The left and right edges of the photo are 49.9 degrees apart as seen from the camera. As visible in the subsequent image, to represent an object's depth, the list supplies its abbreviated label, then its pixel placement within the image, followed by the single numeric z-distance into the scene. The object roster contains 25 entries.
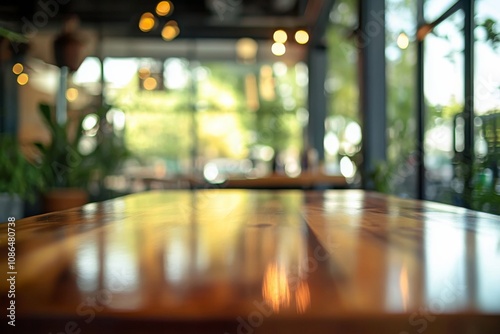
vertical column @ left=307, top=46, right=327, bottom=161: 9.04
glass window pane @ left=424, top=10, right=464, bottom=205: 3.08
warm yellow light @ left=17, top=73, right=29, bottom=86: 9.43
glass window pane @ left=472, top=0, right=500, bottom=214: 2.51
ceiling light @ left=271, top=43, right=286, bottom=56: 7.44
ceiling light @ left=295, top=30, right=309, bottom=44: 6.30
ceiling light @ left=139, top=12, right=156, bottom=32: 5.49
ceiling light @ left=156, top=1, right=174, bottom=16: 5.50
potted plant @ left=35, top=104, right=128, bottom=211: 4.81
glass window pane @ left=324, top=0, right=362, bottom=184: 5.55
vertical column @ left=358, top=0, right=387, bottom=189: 5.07
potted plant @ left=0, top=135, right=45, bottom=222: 4.07
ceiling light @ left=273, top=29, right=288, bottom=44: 6.58
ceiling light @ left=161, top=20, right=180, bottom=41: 6.15
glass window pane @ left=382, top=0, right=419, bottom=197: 4.14
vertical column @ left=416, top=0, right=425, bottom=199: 3.86
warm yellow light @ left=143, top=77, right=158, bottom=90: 9.16
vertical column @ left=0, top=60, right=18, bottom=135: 9.10
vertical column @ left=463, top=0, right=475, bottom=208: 2.86
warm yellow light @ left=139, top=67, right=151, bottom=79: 9.20
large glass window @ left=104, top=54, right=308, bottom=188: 9.30
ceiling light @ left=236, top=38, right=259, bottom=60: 9.44
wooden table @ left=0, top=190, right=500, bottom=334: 0.35
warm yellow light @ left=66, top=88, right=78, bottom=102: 9.41
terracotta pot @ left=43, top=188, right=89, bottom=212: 4.72
